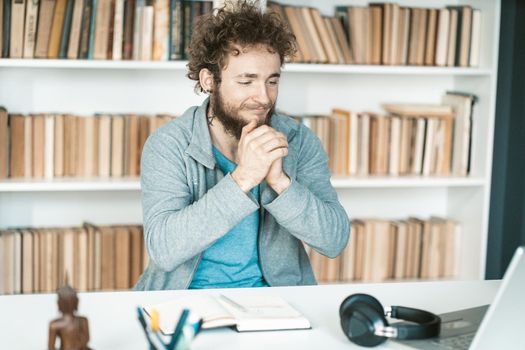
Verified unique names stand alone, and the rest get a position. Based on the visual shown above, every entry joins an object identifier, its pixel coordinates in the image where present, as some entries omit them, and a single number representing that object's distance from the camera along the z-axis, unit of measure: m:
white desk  2.55
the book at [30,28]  4.04
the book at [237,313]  2.65
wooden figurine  2.26
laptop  2.12
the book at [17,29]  4.03
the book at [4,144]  4.06
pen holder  2.14
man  3.13
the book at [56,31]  4.06
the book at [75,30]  4.07
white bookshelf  4.24
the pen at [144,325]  2.22
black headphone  2.54
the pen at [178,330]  2.19
